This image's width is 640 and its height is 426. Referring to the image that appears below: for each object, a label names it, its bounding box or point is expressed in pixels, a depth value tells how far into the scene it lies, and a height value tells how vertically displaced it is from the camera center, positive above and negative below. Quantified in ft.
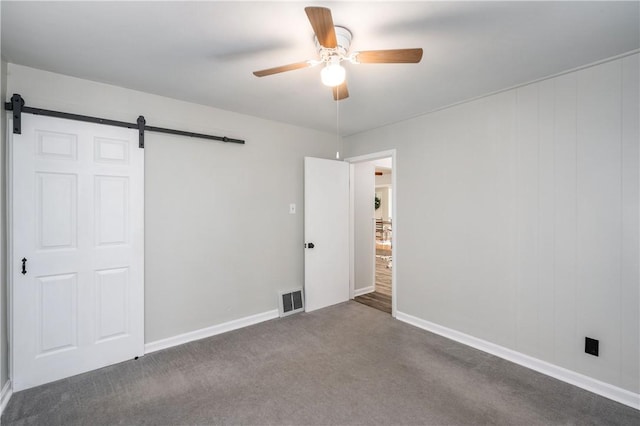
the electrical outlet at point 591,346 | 7.31 -3.41
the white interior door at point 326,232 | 12.83 -0.88
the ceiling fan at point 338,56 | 5.12 +2.99
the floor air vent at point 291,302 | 12.24 -3.84
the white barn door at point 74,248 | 7.34 -0.93
